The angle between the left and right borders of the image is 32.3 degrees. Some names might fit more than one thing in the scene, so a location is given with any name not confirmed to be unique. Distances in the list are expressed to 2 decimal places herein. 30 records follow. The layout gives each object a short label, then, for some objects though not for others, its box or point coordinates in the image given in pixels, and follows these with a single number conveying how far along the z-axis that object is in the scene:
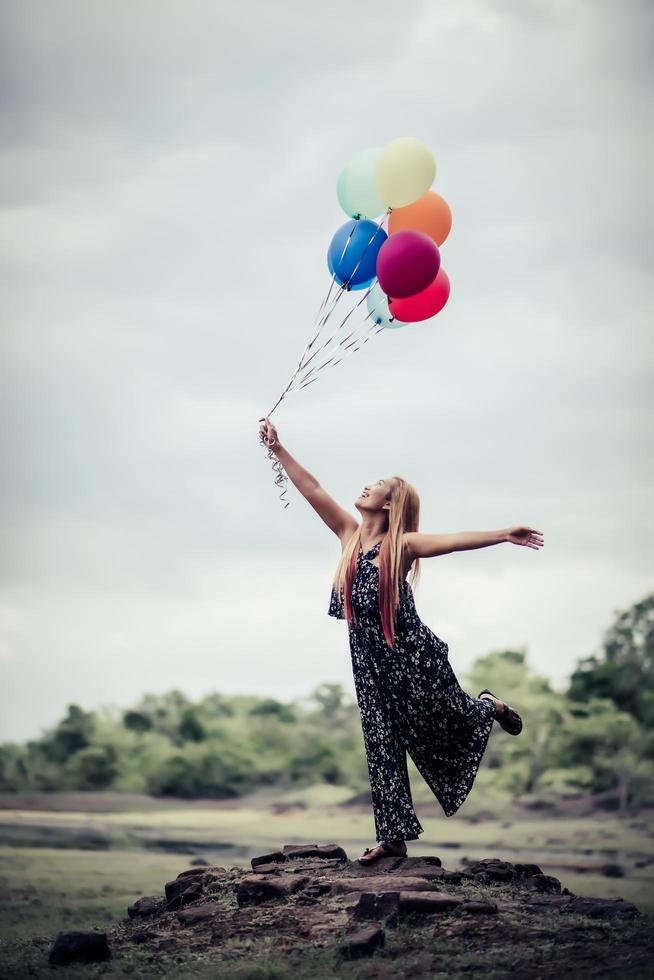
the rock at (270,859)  6.80
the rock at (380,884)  5.89
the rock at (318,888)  6.07
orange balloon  6.95
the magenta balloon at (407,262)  6.28
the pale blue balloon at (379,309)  6.99
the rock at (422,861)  6.33
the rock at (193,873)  6.71
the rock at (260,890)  6.08
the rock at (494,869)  6.52
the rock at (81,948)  5.72
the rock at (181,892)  6.46
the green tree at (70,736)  21.14
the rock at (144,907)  6.57
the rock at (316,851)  6.78
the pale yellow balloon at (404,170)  6.69
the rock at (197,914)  6.07
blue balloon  6.88
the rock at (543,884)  6.49
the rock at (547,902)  5.97
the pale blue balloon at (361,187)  6.90
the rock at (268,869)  6.46
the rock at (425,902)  5.66
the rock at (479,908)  5.69
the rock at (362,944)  5.34
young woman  6.12
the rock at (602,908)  5.98
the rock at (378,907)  5.66
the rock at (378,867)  6.27
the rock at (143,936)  5.97
